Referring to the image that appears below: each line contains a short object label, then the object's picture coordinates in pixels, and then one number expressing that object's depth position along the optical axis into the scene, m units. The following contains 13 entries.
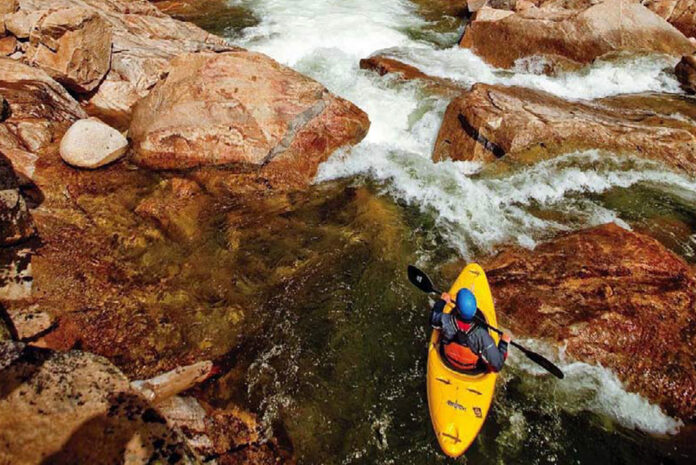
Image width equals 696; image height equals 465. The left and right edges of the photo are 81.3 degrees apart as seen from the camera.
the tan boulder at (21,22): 7.11
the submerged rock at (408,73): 8.84
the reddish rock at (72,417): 2.59
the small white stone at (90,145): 5.87
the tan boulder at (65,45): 7.05
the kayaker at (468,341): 3.76
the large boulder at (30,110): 5.87
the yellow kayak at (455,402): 3.66
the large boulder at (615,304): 4.10
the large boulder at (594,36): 9.67
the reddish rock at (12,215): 4.33
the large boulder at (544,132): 6.76
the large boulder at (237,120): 6.43
